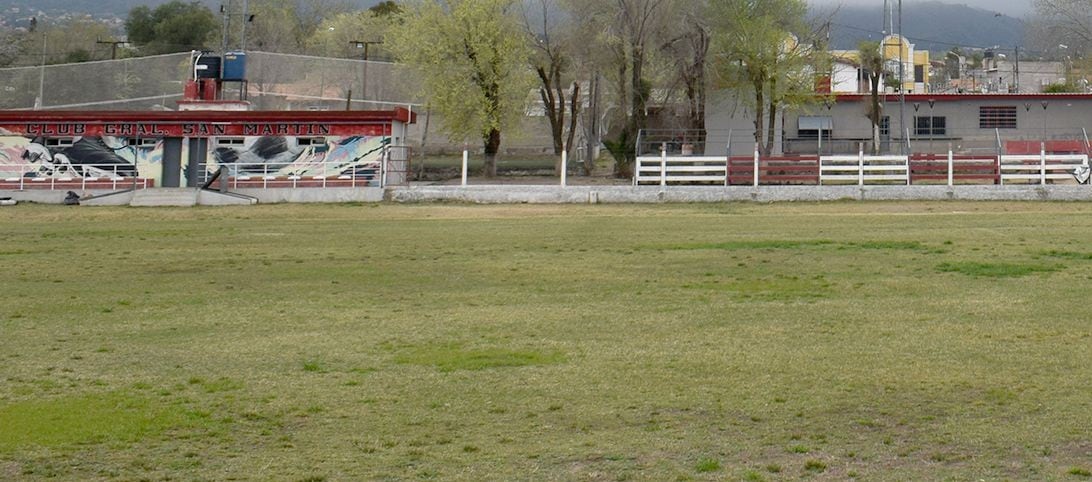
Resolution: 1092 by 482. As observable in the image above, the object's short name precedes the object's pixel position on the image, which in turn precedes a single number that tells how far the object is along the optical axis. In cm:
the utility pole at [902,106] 6294
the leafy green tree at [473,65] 5738
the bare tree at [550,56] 5950
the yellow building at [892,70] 9050
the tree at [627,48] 5584
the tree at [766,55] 6006
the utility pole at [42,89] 5925
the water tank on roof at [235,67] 5491
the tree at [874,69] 6169
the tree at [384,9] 10288
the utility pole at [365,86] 6356
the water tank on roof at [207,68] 5469
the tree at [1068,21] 8362
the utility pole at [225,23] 5636
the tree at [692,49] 5838
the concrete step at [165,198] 4338
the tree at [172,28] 10119
